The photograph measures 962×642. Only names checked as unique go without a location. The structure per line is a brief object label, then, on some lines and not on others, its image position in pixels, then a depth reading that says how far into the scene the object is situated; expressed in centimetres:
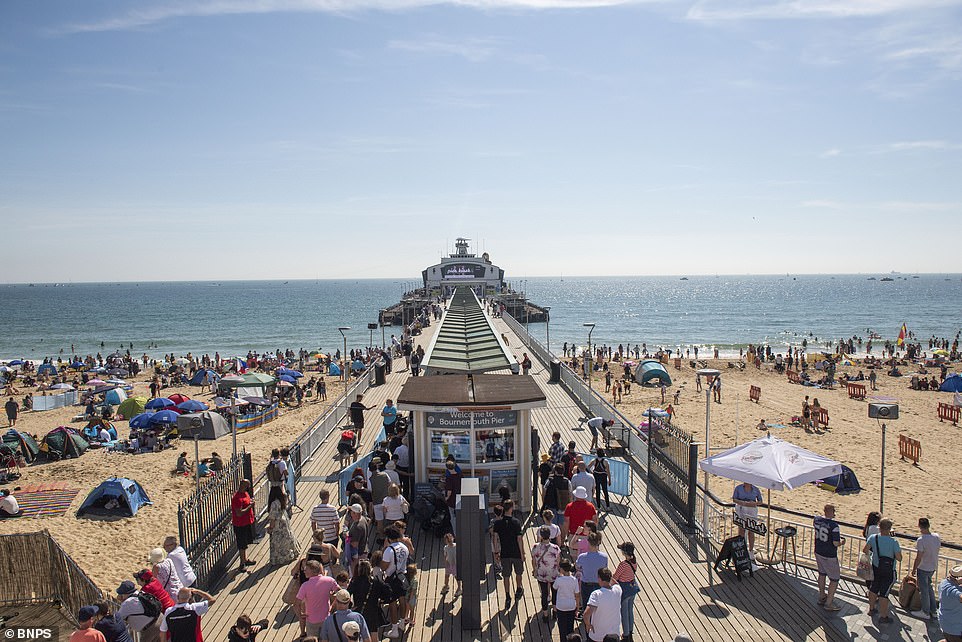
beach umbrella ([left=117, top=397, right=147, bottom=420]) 2628
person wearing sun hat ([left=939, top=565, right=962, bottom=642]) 640
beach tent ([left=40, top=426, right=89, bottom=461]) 2089
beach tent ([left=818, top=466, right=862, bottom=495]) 1515
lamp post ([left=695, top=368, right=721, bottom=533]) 1225
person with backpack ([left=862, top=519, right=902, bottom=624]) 732
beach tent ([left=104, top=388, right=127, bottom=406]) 3069
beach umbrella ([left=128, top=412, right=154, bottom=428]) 2264
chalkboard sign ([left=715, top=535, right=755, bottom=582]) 845
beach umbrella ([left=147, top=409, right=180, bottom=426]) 2281
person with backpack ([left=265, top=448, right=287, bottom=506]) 874
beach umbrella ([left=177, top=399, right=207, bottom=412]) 2420
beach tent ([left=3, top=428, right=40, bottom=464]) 2053
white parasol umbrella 884
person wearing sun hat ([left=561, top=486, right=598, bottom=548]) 800
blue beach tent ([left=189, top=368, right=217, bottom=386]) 3848
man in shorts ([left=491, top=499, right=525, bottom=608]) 746
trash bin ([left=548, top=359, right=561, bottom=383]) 2309
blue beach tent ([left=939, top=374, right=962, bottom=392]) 2993
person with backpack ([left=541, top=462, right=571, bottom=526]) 915
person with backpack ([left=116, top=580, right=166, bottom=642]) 594
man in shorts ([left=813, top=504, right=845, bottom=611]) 766
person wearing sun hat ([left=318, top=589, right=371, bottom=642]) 542
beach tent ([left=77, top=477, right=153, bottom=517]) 1551
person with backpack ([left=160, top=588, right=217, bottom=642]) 571
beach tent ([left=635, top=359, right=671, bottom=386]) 2797
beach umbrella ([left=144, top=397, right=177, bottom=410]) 2450
